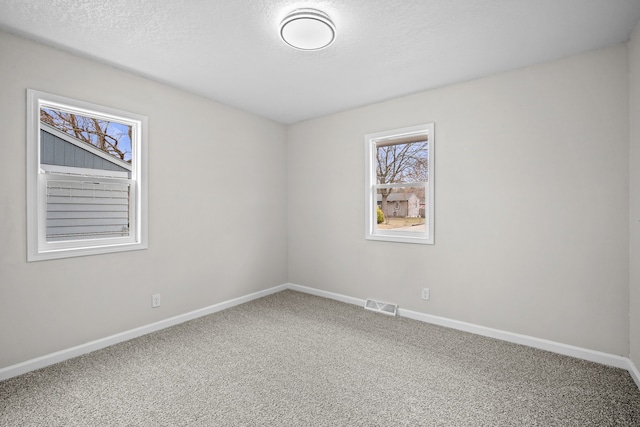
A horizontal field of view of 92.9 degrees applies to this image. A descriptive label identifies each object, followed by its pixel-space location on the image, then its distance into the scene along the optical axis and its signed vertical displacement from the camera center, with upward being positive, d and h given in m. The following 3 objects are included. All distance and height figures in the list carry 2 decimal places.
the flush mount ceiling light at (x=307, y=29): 2.03 +1.28
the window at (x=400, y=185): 3.44 +0.32
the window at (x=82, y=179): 2.41 +0.26
